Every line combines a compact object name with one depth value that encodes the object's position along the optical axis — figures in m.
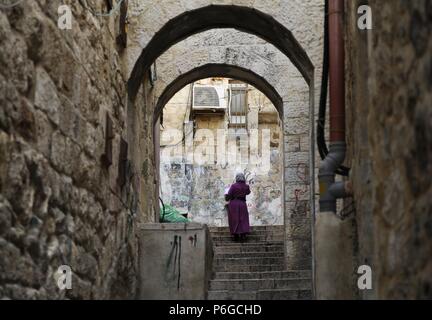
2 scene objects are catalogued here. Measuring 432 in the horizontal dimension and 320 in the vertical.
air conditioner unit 18.05
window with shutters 18.16
